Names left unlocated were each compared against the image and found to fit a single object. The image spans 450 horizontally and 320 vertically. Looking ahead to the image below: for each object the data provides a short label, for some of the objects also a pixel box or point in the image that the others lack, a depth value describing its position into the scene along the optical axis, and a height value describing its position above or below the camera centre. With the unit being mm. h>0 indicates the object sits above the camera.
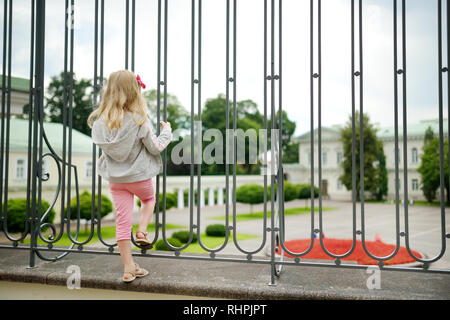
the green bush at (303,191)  24255 -1292
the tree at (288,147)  46625 +3281
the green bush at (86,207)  11328 -1144
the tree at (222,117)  35594 +6172
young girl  2121 +147
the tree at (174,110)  27658 +5273
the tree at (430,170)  29281 +188
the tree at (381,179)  34062 -647
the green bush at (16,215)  9789 -1189
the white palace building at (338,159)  33719 +1354
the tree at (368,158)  33594 +1316
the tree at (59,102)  17875 +3587
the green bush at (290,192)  20750 -1163
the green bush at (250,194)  18359 -1117
